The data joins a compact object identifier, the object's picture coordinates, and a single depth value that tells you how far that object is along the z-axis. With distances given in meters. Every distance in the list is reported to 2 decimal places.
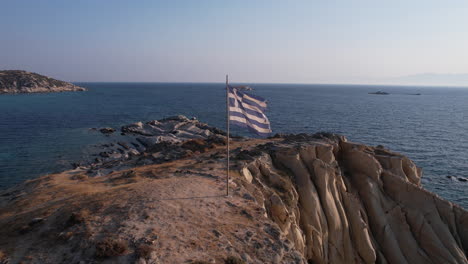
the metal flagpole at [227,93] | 15.70
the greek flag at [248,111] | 16.08
